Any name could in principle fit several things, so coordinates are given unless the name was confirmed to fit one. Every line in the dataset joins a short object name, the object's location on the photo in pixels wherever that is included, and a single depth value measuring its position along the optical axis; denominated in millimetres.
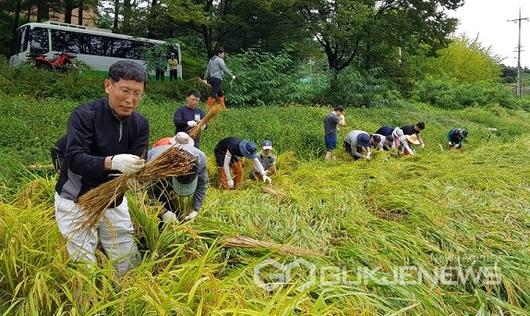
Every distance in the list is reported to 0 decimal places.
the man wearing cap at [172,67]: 13375
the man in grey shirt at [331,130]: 7598
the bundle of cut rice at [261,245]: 2871
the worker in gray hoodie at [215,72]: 9055
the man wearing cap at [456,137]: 9453
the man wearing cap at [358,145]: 7016
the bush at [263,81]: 11586
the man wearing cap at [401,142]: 8055
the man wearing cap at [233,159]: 4980
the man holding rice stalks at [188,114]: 5230
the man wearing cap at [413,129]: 8602
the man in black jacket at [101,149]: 2008
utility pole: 30562
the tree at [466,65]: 28141
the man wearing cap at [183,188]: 2943
